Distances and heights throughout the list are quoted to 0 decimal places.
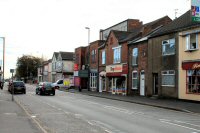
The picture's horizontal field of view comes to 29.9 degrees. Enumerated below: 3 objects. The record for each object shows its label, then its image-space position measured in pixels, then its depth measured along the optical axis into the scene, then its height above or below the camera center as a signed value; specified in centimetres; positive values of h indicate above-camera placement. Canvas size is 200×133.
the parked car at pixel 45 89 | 4325 -89
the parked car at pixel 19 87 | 4578 -72
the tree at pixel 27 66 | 13800 +562
